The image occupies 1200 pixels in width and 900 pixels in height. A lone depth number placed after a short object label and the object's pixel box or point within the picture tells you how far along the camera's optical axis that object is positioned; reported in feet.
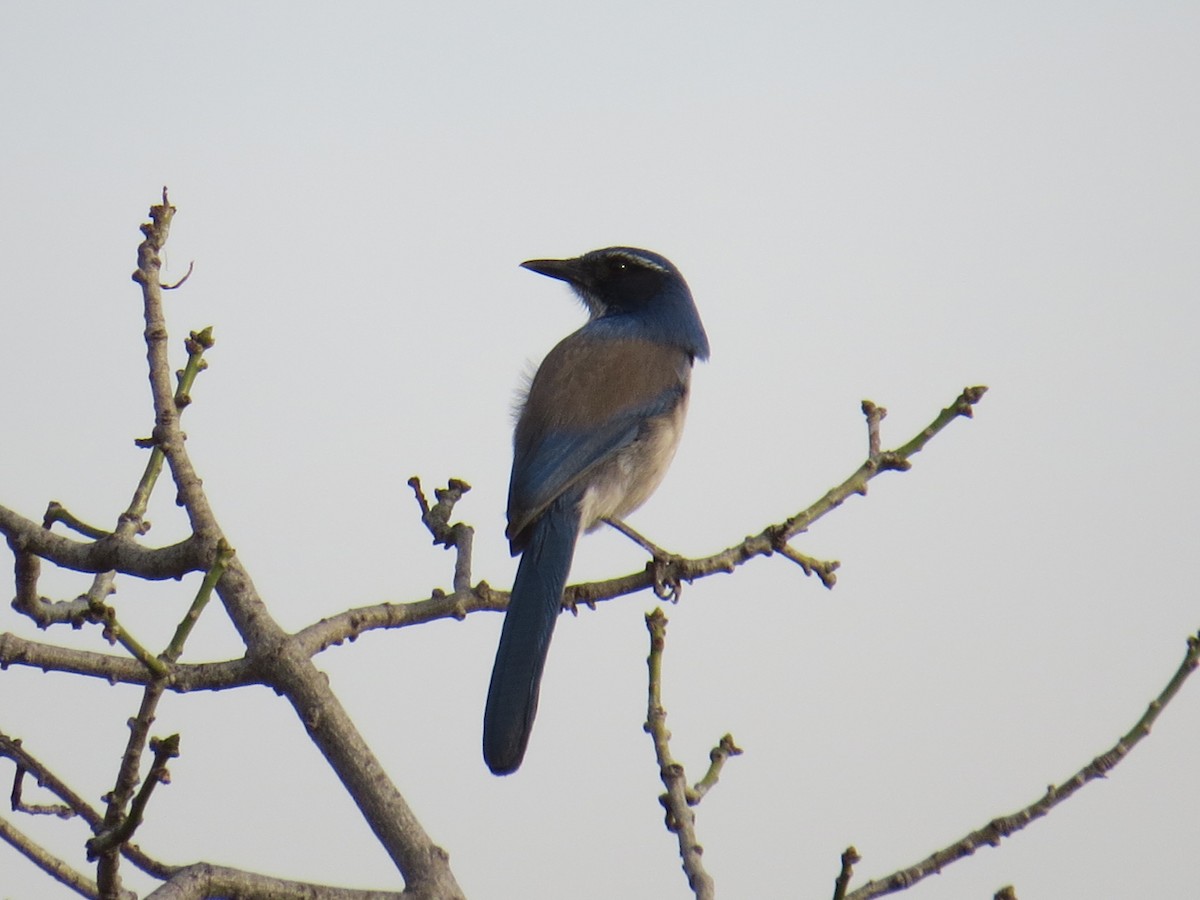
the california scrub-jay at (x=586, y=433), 32.09
